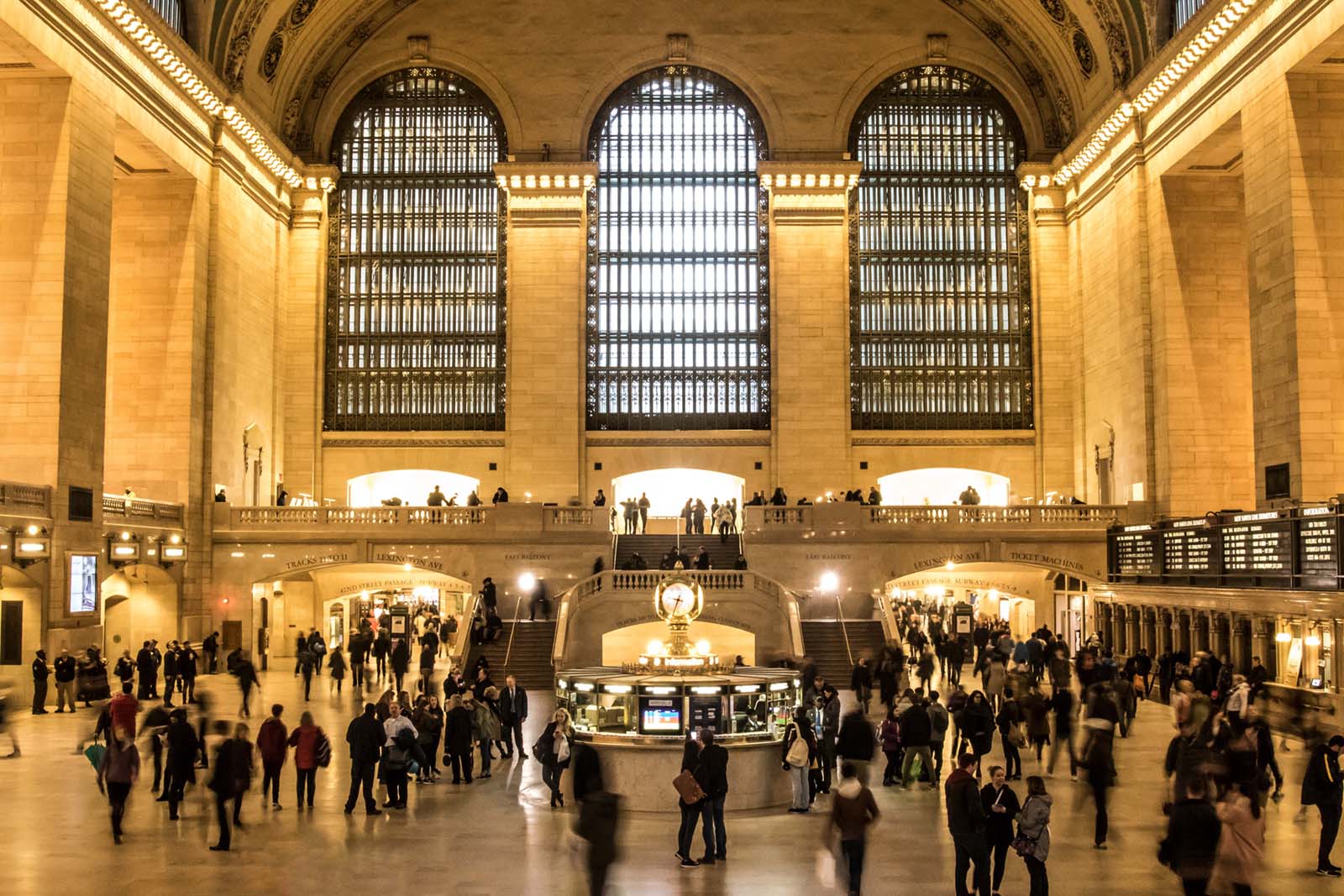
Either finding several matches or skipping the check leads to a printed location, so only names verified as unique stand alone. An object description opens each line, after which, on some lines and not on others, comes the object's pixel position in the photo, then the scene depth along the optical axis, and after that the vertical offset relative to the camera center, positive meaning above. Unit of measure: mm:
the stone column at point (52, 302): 25422 +4548
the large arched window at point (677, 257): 40062 +8327
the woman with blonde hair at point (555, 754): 14750 -2231
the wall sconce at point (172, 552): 30812 -131
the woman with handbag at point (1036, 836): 10188 -2156
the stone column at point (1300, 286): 24953 +4660
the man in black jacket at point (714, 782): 12328 -2111
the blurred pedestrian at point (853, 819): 10555 -2094
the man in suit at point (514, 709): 18234 -2158
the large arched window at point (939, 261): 39938 +8151
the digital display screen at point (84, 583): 25562 -691
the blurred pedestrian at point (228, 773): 12539 -2074
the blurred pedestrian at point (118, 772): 12938 -2101
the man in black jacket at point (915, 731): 16062 -2182
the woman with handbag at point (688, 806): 12102 -2303
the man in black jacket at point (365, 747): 14266 -2088
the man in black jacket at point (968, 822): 10328 -2078
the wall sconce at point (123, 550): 27688 -81
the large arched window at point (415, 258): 40094 +8355
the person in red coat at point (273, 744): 14586 -2089
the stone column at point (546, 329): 39188 +6098
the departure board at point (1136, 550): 29781 -193
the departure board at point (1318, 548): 21250 -106
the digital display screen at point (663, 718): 14461 -1814
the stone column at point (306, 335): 39656 +6026
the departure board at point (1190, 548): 26078 -137
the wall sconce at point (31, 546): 23688 +8
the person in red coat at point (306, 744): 14453 -2066
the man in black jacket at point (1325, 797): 11594 -2143
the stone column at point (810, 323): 39125 +6232
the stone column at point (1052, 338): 39312 +5824
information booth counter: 14336 -1927
